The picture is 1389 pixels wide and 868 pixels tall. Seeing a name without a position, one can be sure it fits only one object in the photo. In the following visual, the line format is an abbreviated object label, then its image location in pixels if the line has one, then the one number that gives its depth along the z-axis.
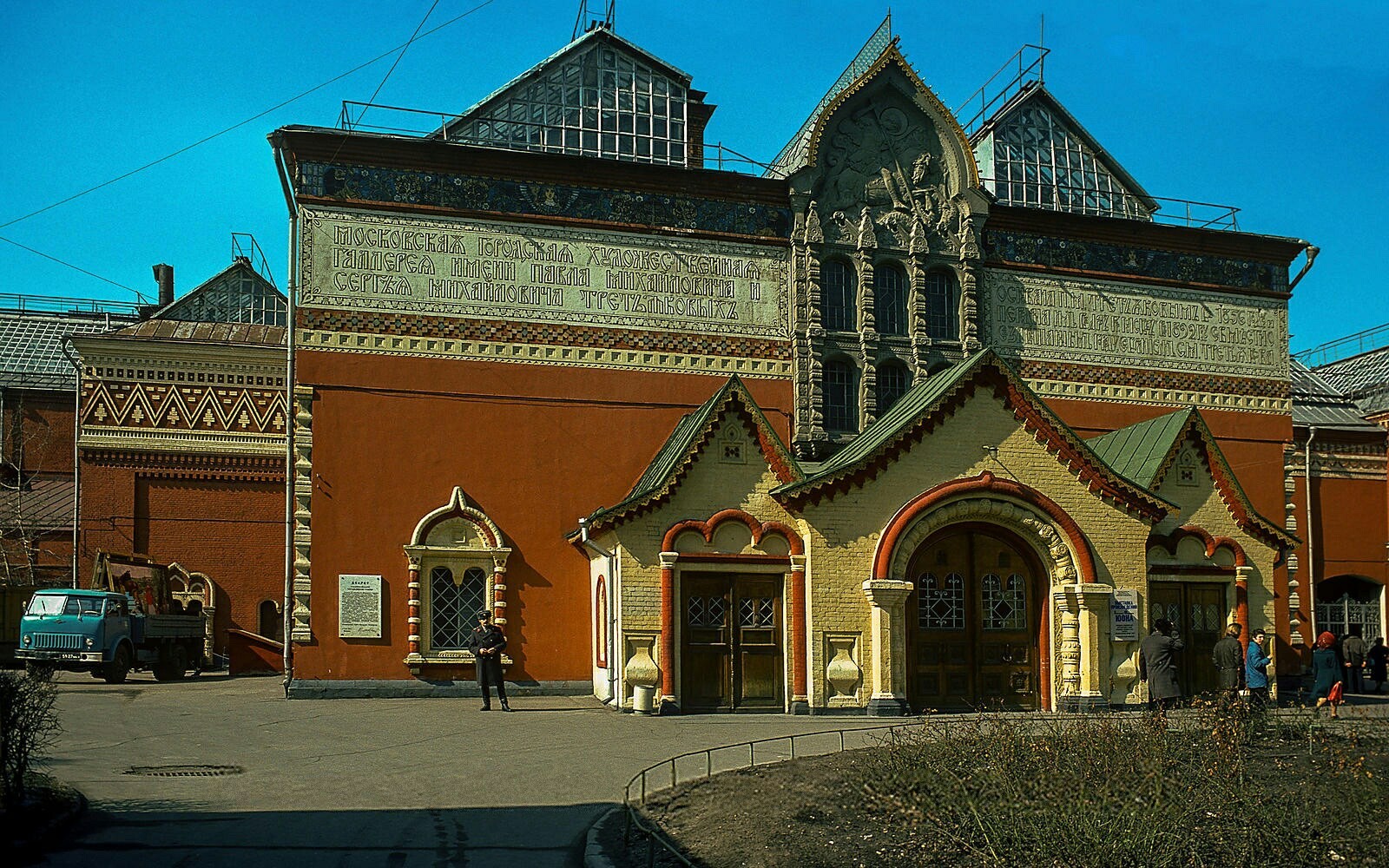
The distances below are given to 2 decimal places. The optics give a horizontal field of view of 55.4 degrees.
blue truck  26.70
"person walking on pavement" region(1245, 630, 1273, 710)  19.72
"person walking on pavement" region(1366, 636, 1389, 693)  31.58
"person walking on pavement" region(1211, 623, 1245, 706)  19.64
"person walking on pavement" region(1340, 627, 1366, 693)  29.34
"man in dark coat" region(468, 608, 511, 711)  21.55
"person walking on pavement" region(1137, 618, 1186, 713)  19.11
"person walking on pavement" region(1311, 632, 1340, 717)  20.94
